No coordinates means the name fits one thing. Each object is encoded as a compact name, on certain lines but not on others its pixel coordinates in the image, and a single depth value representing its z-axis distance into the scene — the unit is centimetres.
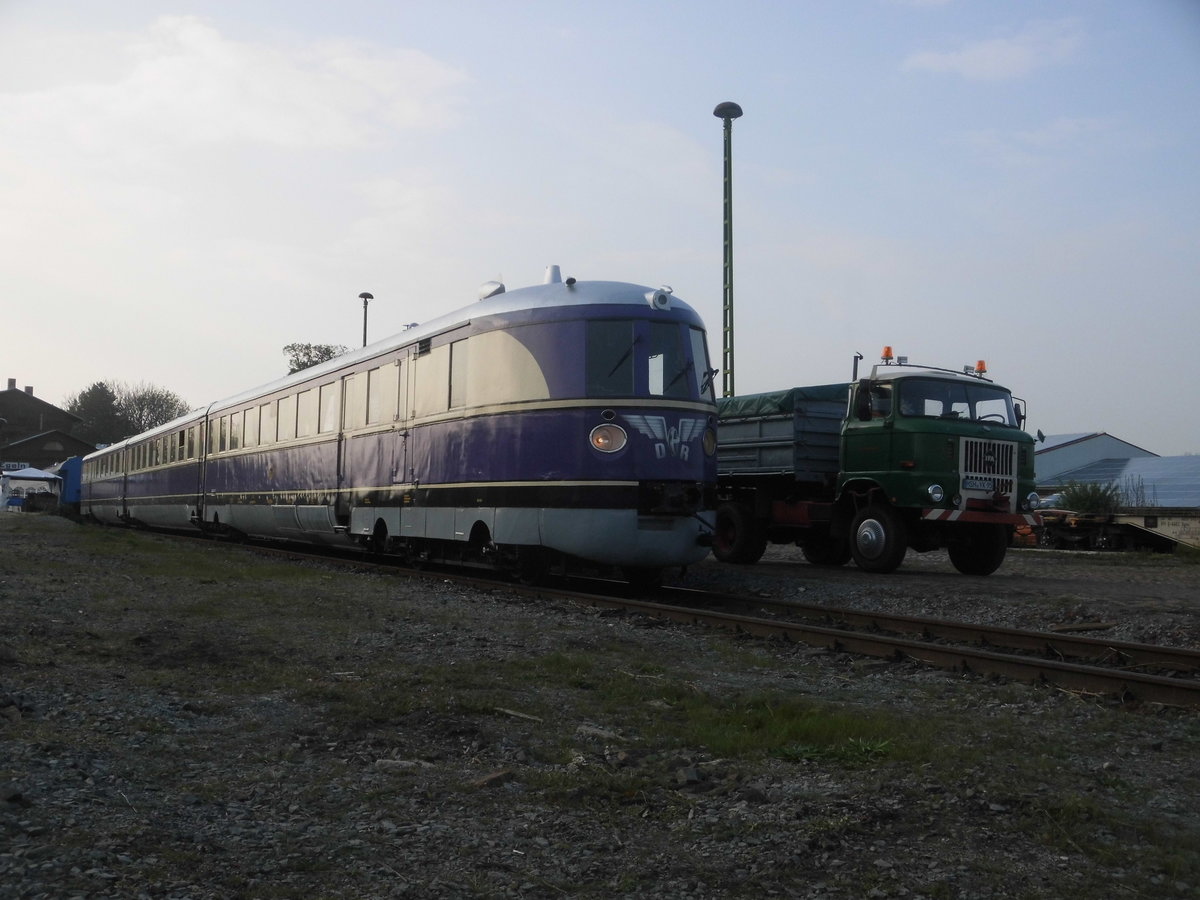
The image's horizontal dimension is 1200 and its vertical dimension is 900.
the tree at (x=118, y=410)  10162
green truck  1334
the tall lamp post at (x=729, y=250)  2167
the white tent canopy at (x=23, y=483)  6144
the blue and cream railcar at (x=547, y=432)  1074
